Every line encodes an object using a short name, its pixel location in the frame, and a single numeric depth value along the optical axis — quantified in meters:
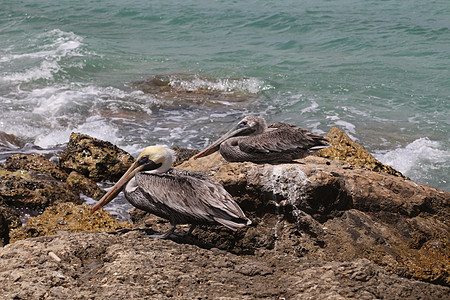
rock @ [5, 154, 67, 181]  8.10
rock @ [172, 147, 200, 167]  8.29
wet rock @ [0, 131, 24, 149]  10.14
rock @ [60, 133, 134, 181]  8.20
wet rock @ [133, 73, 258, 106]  13.95
